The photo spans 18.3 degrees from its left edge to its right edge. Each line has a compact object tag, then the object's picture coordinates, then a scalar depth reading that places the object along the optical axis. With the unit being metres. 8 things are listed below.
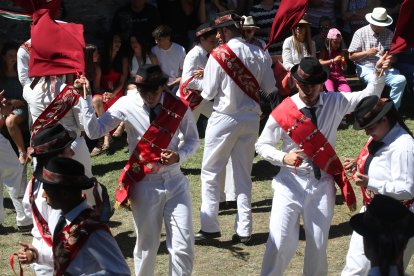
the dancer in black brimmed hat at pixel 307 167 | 10.82
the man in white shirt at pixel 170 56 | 17.66
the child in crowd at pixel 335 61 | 18.28
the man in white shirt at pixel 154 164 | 10.88
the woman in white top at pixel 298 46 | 17.67
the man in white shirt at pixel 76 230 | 7.87
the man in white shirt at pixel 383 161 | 9.65
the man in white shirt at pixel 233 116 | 12.97
